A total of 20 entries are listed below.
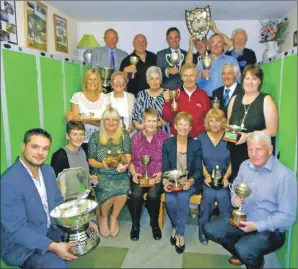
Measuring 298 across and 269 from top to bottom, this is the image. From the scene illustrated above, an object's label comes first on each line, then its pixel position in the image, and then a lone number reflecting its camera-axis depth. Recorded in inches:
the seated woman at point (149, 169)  99.3
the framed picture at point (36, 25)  117.9
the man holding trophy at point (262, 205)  69.3
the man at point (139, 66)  131.3
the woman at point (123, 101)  113.6
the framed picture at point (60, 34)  145.5
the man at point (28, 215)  62.5
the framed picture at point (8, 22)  103.9
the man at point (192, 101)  104.9
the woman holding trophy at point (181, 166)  93.8
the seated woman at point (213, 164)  94.3
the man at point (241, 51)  136.1
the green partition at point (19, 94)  75.7
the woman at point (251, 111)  87.3
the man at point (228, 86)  104.7
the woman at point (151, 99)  108.4
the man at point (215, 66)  117.8
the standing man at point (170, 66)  123.9
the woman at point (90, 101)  108.3
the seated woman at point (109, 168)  101.2
